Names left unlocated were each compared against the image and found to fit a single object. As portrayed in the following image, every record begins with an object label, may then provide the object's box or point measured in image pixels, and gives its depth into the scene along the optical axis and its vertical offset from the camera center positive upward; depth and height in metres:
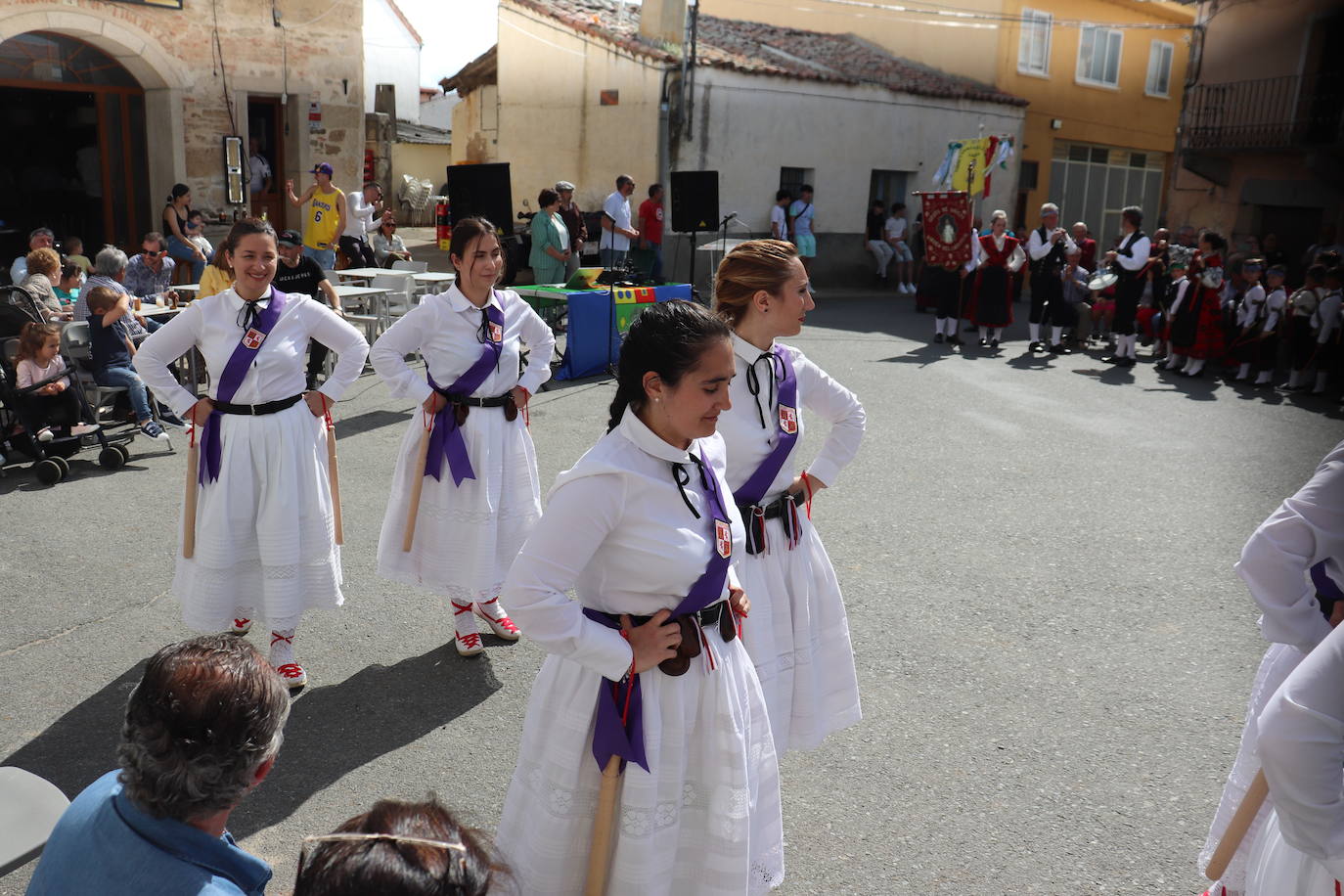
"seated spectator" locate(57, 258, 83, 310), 10.56 -0.89
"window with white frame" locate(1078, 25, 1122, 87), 26.36 +4.30
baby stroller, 7.71 -1.82
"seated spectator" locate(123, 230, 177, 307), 11.23 -0.80
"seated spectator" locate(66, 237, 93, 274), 12.06 -0.68
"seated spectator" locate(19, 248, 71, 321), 9.48 -0.80
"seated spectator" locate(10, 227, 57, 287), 11.14 -0.56
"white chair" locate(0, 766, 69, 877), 2.28 -1.33
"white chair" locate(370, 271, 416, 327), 12.78 -0.96
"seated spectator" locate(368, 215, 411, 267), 16.58 -0.69
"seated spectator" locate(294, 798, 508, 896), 1.55 -0.92
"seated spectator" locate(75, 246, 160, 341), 9.48 -0.71
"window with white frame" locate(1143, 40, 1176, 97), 27.23 +4.20
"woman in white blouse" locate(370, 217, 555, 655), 4.99 -1.06
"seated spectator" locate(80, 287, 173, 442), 8.84 -1.27
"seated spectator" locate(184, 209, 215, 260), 13.80 -0.49
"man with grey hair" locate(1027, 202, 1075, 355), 15.18 -0.65
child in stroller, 8.03 -1.43
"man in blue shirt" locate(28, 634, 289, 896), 1.76 -0.97
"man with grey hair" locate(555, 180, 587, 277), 16.11 -0.22
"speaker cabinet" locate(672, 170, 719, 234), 14.48 +0.23
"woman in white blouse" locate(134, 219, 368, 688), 4.56 -1.06
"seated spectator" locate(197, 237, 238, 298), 8.84 -0.69
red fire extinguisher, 21.80 -0.39
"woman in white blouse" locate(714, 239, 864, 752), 3.40 -0.92
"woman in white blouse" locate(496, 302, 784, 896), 2.46 -0.97
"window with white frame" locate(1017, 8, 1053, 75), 25.52 +4.37
